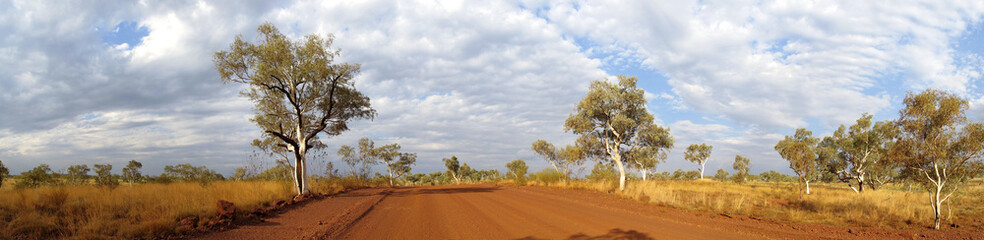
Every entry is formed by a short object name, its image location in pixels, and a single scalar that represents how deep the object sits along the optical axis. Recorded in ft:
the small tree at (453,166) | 224.06
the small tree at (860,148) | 92.12
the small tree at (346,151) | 151.82
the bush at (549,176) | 90.53
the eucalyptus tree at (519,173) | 100.99
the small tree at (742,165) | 185.16
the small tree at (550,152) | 174.75
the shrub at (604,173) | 80.49
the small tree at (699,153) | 200.48
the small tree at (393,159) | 182.38
